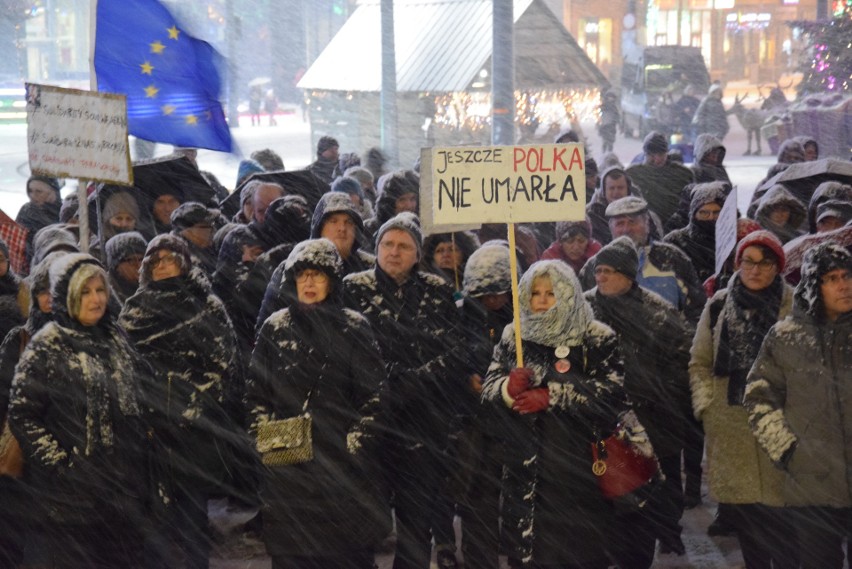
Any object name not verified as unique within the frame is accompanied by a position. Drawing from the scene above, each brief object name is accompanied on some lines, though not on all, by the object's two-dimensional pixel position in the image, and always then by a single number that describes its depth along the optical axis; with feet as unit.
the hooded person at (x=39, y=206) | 34.09
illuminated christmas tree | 74.87
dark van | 123.65
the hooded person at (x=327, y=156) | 45.37
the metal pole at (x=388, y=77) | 64.90
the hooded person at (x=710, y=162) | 41.04
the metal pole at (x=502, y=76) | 49.67
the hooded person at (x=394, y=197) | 29.76
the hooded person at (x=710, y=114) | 96.53
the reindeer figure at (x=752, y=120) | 102.83
